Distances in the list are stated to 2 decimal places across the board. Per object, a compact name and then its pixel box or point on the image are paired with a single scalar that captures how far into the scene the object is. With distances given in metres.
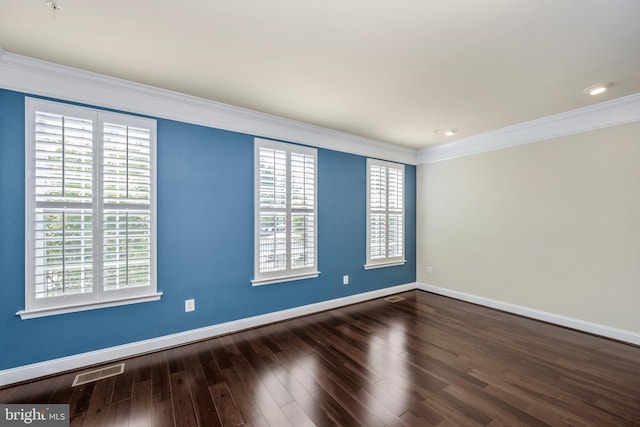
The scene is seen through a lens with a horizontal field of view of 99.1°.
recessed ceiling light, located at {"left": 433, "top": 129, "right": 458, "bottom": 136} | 3.99
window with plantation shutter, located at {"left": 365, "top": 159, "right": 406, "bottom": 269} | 4.51
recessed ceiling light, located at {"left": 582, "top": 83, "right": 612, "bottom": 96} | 2.62
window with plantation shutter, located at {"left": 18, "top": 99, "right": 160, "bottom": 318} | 2.27
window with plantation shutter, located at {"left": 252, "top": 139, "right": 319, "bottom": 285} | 3.40
